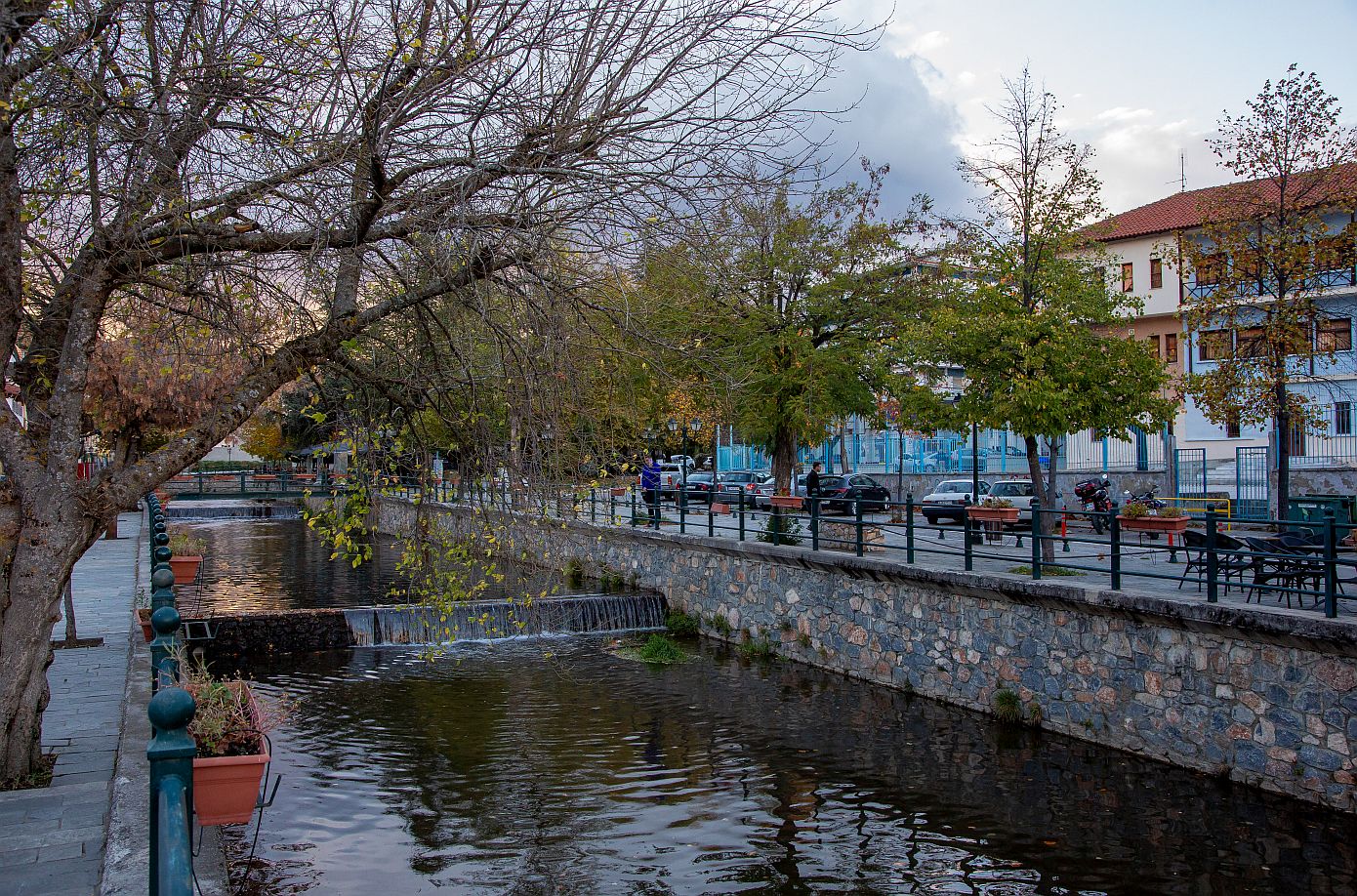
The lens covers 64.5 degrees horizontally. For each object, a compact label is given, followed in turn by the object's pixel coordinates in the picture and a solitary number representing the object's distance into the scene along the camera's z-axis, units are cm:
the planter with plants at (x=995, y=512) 1700
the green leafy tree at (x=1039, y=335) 1514
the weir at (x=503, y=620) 1736
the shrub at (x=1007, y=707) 1230
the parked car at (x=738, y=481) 3384
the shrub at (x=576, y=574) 2384
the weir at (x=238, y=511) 4622
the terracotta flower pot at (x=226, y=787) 616
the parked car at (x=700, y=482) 3359
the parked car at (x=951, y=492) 2817
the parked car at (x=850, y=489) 2877
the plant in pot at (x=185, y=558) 1545
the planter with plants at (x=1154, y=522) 1398
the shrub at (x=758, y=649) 1680
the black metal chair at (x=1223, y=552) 1041
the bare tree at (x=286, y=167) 662
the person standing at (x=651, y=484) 1925
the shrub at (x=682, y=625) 1905
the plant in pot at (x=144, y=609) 1254
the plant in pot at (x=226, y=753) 619
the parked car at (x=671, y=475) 3820
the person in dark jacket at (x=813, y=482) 2344
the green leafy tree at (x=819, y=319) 2200
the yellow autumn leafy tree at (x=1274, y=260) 1641
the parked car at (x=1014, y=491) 2705
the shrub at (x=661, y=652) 1652
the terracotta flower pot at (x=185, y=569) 1538
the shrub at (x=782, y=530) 1734
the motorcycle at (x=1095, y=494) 2278
